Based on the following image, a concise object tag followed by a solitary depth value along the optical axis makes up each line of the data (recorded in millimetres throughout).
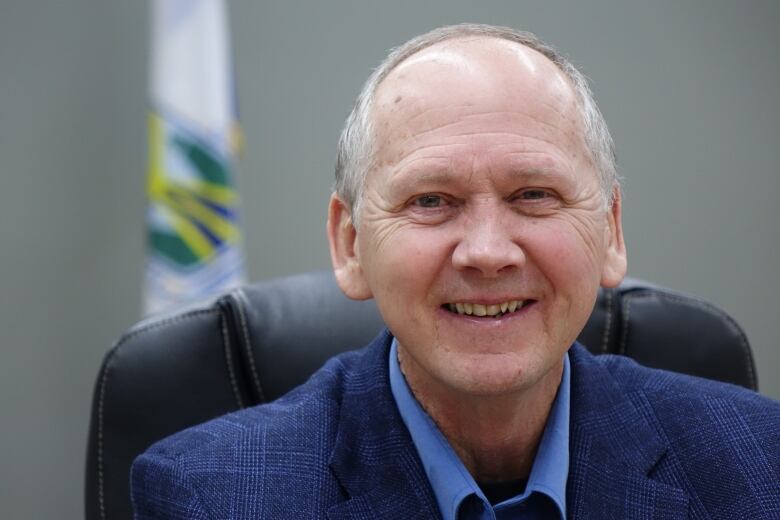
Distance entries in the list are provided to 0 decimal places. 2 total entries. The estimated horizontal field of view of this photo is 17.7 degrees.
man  1417
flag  2166
